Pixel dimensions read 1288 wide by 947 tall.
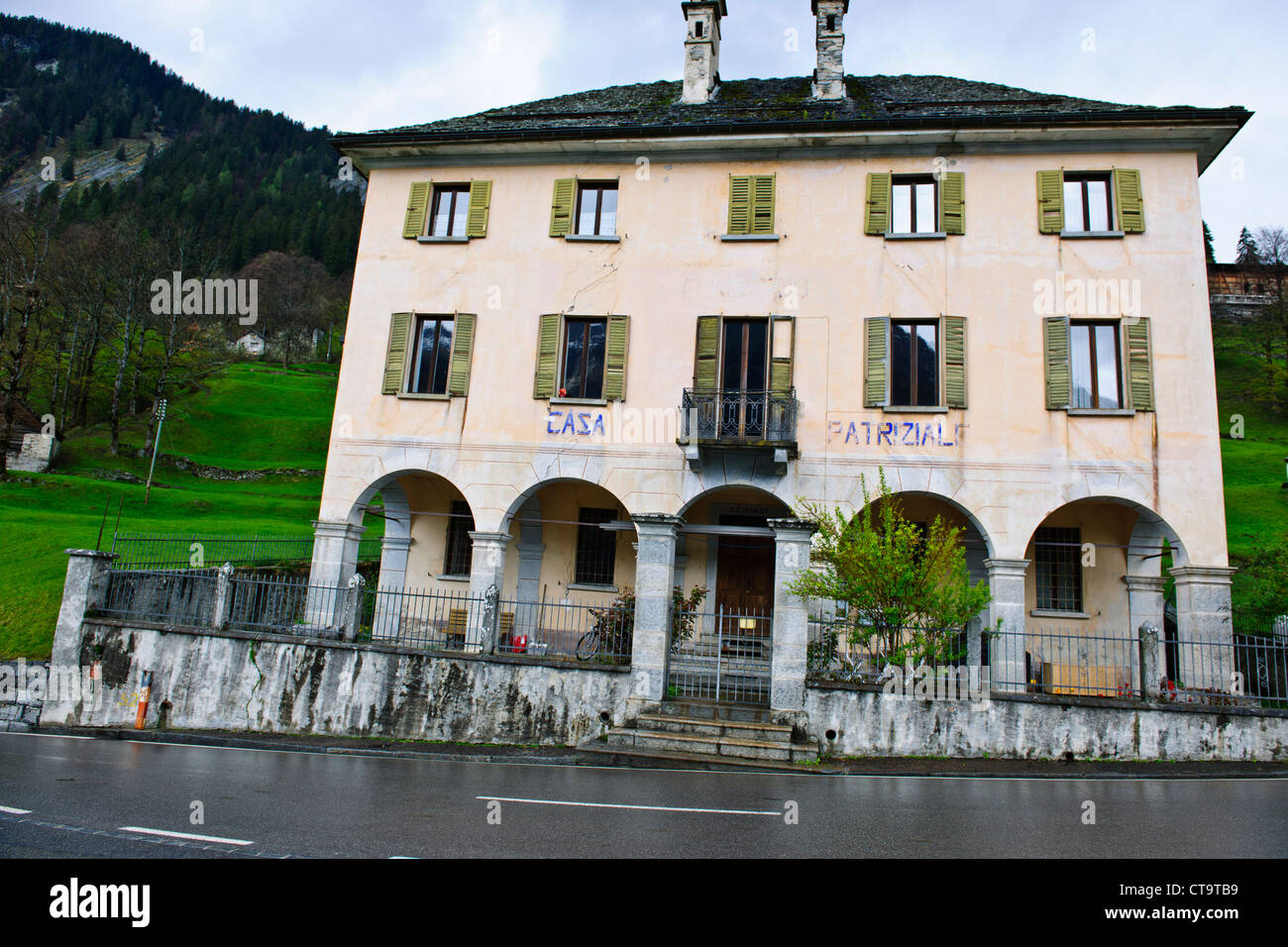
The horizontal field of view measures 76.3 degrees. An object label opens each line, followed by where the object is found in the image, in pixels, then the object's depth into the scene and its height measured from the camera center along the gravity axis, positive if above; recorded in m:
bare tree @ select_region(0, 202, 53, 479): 32.22 +13.53
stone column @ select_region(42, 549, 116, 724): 15.61 -0.22
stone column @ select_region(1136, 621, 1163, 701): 12.52 +0.25
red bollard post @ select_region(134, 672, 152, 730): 14.92 -1.43
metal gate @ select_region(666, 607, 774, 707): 13.25 -0.29
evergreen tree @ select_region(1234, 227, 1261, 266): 64.44 +34.57
